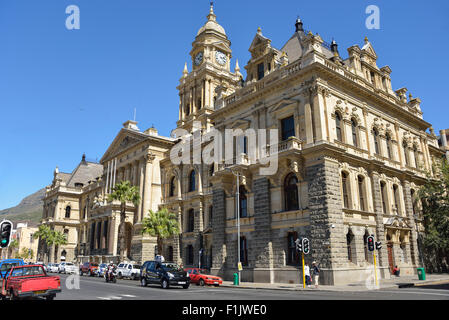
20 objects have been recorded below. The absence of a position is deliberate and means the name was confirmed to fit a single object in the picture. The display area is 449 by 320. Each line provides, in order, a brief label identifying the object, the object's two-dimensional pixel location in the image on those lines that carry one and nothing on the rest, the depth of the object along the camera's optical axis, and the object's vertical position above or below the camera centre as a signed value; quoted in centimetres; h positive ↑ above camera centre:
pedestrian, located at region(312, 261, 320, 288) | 2276 -163
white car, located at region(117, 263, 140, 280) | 3525 -219
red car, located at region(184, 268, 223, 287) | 2736 -244
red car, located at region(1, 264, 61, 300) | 1463 -137
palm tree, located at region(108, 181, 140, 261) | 4312 +650
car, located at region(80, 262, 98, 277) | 4301 -236
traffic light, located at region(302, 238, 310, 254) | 2300 +5
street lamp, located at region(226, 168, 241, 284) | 2962 +432
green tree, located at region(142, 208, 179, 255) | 4050 +249
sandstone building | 2703 +611
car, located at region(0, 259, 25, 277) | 2391 -90
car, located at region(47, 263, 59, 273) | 5378 -270
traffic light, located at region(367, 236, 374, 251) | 2236 +11
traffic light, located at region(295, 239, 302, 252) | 2333 +6
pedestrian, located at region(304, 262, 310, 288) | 2349 -177
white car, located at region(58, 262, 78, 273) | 4813 -250
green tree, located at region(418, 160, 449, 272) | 3263 +229
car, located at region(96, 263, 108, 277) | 4073 -235
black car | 2298 -176
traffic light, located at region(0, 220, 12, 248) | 1344 +65
